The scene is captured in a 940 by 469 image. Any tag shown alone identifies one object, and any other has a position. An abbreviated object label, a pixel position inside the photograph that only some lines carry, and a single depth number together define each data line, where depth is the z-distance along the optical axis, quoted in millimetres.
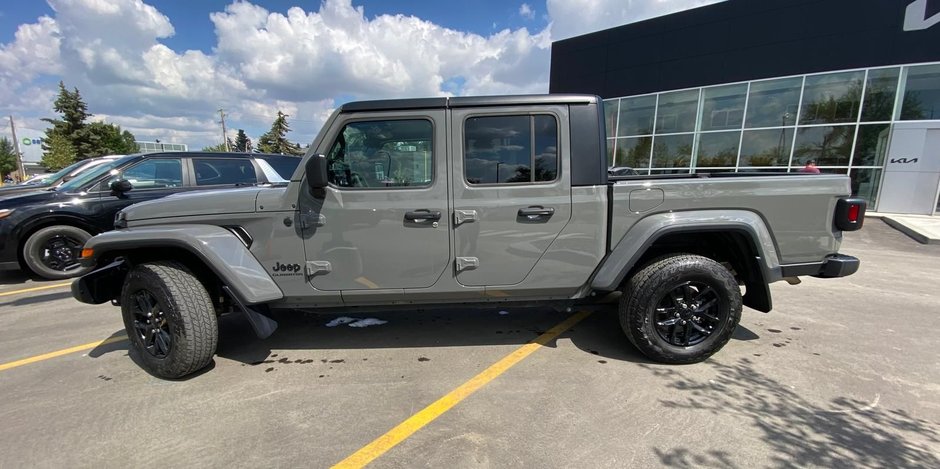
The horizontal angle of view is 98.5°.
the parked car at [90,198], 5484
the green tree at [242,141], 79681
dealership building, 11992
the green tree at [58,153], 40344
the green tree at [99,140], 43688
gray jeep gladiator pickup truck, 2969
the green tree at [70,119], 42375
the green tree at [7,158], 65625
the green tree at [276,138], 61062
